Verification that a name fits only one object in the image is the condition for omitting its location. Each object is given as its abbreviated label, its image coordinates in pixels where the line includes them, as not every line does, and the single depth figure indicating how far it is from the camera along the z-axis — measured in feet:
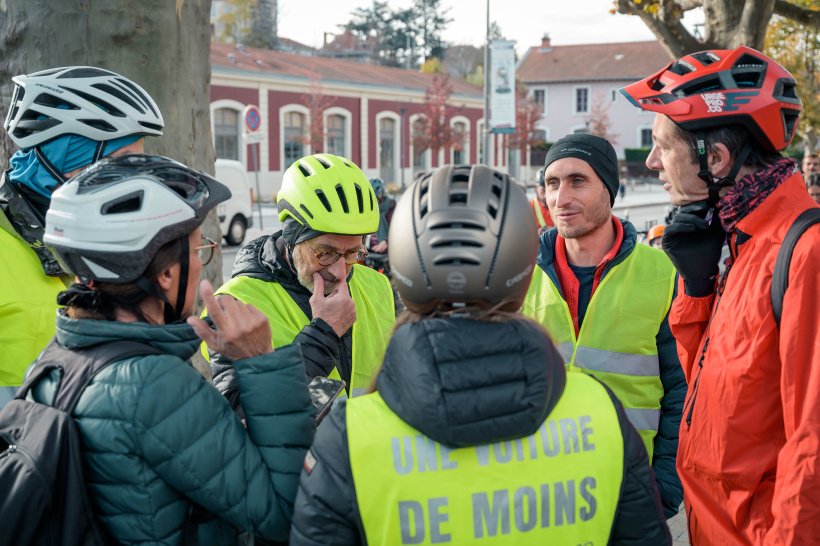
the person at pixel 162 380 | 5.15
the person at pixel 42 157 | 7.80
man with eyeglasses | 8.57
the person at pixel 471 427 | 4.76
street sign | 62.86
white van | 67.31
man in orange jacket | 6.07
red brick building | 122.52
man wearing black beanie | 9.59
